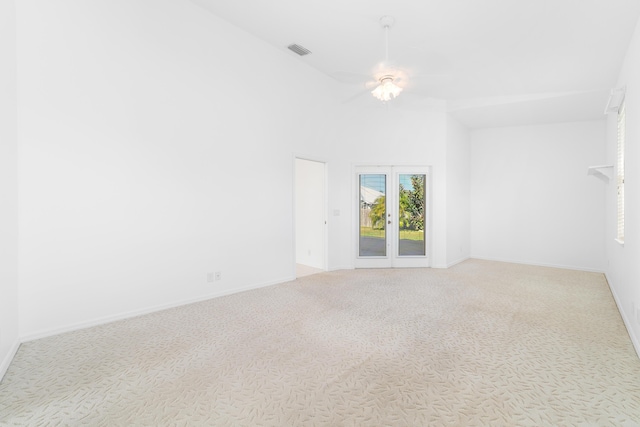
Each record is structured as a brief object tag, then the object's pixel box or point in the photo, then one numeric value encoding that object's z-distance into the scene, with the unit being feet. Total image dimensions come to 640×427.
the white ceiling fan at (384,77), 13.85
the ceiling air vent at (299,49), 16.48
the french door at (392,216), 22.48
